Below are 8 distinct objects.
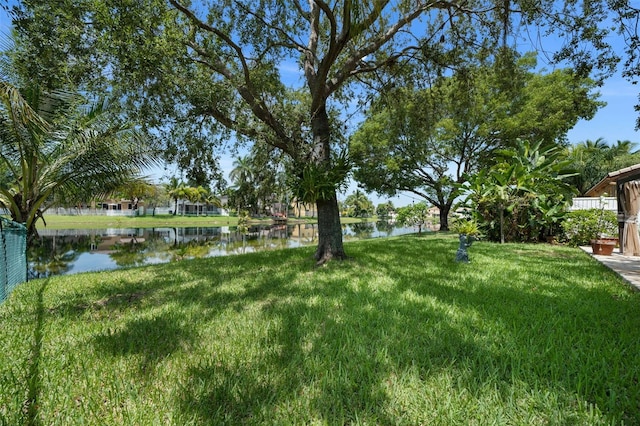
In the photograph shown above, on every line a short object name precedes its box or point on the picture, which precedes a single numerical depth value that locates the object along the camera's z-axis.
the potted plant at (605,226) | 10.16
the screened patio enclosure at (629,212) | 7.19
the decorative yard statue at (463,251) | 6.66
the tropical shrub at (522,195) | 10.93
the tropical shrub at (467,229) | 7.00
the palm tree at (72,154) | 6.88
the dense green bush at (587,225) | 10.27
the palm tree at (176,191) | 51.55
